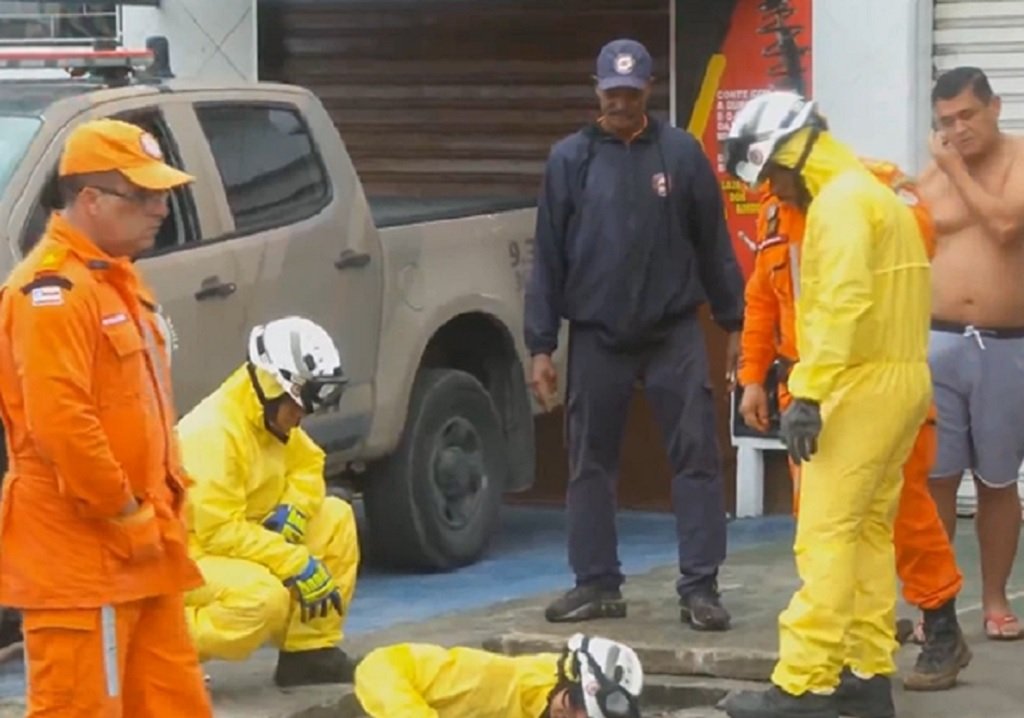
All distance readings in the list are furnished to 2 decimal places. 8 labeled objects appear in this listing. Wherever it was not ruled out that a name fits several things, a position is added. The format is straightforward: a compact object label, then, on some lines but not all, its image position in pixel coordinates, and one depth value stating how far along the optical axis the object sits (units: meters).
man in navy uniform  15.88
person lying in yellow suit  11.81
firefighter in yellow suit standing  13.15
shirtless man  15.09
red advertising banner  20.38
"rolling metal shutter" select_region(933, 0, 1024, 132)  19.78
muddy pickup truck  16.74
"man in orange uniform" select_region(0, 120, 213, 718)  10.57
